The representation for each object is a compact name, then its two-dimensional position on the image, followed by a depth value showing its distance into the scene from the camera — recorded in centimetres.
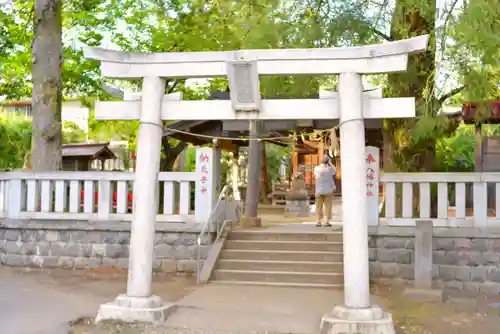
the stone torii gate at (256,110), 667
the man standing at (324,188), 1272
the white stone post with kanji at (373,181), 973
